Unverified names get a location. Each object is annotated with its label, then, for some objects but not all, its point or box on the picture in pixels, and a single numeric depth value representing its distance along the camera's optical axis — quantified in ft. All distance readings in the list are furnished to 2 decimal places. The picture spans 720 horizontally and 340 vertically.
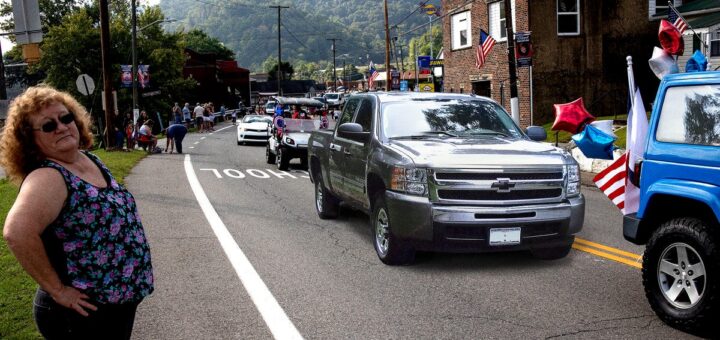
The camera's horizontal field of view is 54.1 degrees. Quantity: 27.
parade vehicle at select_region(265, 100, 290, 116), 192.50
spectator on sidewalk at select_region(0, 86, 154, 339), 9.71
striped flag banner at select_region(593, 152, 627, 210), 22.43
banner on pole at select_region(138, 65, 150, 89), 146.10
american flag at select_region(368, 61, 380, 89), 175.78
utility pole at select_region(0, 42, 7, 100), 45.40
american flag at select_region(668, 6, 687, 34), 66.67
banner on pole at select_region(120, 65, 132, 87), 127.95
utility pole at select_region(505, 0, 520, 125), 66.28
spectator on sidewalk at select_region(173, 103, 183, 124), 109.19
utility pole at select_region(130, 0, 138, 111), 124.57
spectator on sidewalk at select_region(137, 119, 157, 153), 88.38
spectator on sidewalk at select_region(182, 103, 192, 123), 148.67
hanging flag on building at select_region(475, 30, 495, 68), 86.26
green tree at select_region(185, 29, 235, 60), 423.64
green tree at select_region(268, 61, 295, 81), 465.47
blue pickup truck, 16.55
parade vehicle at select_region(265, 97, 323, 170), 62.75
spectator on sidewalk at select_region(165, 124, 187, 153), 83.96
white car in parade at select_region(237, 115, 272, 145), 101.55
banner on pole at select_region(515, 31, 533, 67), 67.82
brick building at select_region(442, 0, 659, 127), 93.09
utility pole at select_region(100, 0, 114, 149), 87.61
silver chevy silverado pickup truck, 22.71
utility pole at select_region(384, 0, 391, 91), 146.72
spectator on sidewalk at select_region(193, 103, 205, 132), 145.79
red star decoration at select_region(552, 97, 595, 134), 31.60
